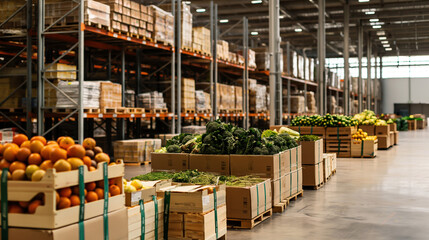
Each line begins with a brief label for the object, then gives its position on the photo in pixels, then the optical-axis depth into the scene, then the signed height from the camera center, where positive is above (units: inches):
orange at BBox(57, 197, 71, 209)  134.0 -21.5
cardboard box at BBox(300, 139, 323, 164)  346.9 -20.4
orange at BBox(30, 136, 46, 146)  150.1 -4.7
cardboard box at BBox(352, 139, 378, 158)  577.3 -29.9
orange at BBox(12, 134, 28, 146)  152.6 -4.7
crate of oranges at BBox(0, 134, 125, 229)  130.8 -15.6
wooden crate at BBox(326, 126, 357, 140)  574.7 -11.9
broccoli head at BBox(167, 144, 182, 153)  281.3 -14.6
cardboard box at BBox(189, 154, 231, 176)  265.1 -21.5
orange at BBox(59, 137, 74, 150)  150.2 -5.9
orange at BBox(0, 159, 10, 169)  141.2 -11.5
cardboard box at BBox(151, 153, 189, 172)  274.2 -21.4
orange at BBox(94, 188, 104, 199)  147.7 -20.5
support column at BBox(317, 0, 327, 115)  885.8 +130.9
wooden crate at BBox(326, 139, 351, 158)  585.3 -28.8
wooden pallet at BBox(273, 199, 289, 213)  262.3 -45.1
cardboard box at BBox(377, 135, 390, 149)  698.2 -27.3
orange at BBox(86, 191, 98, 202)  144.4 -21.2
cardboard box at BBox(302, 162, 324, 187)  343.9 -36.3
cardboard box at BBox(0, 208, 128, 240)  131.0 -29.8
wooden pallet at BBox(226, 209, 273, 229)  228.2 -46.7
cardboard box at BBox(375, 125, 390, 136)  702.5 -10.5
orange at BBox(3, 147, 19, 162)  141.3 -8.6
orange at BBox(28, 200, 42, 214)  132.6 -22.0
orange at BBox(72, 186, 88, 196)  140.7 -18.9
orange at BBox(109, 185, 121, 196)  155.0 -20.8
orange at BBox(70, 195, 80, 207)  137.7 -21.3
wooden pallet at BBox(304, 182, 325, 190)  345.1 -45.4
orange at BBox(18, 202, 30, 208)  134.4 -21.8
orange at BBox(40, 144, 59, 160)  141.9 -8.1
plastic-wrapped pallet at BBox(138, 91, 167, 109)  529.7 +25.1
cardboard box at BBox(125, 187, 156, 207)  172.7 -26.2
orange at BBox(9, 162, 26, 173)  138.2 -11.8
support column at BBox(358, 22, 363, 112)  1241.4 +156.8
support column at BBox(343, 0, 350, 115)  1054.1 +128.8
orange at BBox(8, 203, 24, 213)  134.6 -23.0
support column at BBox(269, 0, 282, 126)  605.0 +81.8
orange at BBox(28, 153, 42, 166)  140.1 -10.0
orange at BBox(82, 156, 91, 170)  145.8 -11.0
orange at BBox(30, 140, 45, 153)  144.4 -6.5
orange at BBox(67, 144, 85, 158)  144.7 -8.0
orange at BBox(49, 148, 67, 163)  139.9 -8.8
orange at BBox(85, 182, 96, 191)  145.8 -18.4
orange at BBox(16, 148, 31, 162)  140.6 -8.9
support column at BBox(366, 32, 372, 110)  1443.2 +160.3
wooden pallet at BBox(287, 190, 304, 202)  291.3 -44.8
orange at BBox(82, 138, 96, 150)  156.1 -6.5
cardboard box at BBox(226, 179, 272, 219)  227.6 -36.6
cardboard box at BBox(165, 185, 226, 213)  189.0 -29.8
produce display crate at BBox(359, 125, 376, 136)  693.3 -7.5
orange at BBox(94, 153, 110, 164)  153.6 -10.7
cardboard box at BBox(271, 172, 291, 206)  262.5 -36.0
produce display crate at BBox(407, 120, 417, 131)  1470.1 -7.3
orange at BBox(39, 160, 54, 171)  137.9 -11.5
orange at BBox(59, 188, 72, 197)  135.4 -18.8
